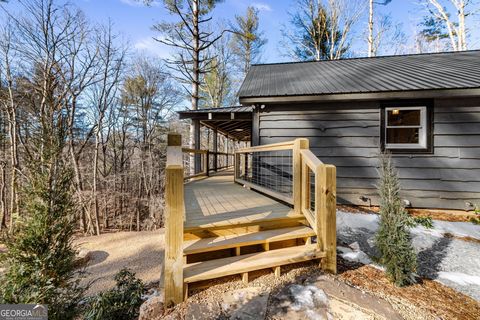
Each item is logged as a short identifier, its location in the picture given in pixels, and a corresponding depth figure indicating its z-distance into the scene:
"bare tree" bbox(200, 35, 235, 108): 14.30
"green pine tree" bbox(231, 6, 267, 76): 13.63
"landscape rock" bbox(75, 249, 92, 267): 6.69
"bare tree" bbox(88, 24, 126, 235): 11.18
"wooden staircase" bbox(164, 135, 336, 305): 1.79
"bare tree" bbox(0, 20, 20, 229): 8.45
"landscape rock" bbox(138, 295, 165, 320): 1.75
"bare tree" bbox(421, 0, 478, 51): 11.68
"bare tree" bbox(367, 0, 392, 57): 13.02
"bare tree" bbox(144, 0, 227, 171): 9.73
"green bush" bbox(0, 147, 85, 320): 2.02
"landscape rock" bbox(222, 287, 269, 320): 1.67
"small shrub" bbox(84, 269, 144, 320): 2.10
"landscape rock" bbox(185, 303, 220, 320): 1.66
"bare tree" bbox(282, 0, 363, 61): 13.89
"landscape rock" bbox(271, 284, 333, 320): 1.67
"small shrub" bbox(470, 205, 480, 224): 3.86
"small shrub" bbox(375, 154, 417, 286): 2.10
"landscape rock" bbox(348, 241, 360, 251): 2.79
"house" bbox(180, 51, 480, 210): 4.18
